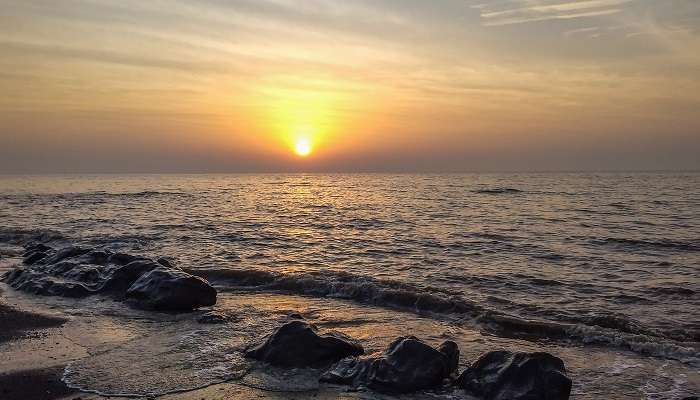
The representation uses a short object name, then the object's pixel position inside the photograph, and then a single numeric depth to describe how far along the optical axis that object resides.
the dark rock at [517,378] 7.01
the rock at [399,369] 7.53
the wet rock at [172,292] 12.21
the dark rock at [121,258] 16.83
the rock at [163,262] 15.60
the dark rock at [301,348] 8.45
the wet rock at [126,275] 14.15
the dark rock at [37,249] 20.08
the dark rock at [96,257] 17.11
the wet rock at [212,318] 11.10
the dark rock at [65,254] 17.84
